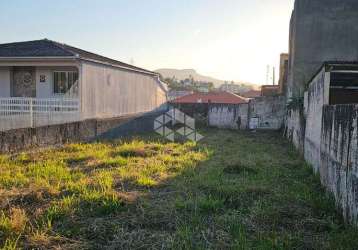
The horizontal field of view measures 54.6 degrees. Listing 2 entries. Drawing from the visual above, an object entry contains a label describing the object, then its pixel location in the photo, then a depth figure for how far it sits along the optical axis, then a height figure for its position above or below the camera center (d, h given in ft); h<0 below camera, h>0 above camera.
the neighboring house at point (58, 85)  39.45 +2.15
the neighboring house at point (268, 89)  93.36 +4.19
